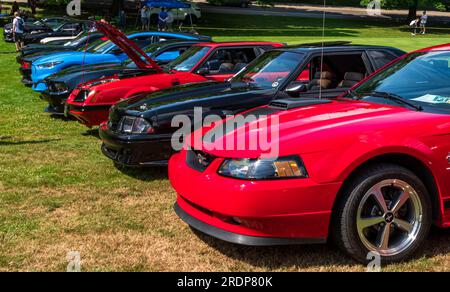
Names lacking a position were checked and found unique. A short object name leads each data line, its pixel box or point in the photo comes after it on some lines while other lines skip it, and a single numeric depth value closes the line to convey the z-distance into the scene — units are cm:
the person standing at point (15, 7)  2446
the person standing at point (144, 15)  2784
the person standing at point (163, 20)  2462
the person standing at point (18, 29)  1869
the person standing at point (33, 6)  3337
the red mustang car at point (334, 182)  321
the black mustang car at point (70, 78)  859
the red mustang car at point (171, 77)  711
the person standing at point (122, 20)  2752
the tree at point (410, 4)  4084
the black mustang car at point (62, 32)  1847
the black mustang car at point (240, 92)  539
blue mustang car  1054
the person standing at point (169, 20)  2541
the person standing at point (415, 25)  3403
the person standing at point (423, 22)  3342
